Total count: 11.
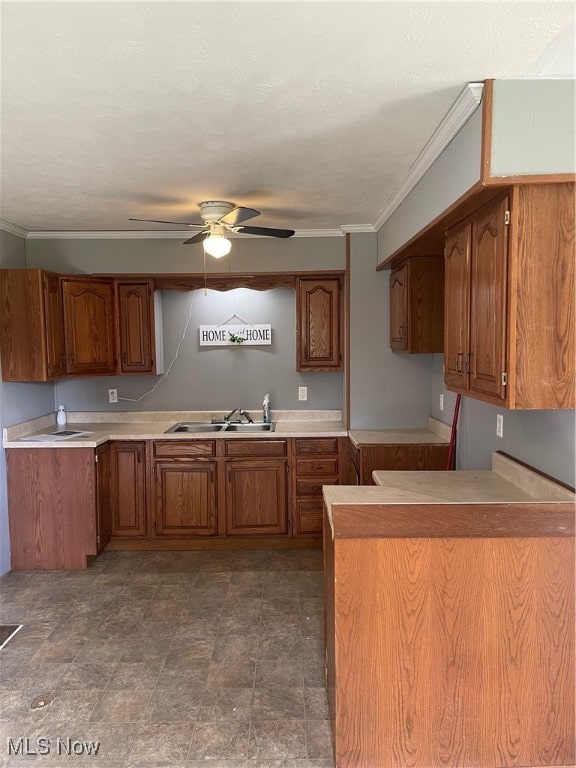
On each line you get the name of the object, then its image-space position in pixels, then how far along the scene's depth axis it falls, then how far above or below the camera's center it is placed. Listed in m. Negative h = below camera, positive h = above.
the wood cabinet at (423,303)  3.38 +0.37
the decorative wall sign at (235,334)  4.50 +0.24
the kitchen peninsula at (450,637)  1.83 -1.02
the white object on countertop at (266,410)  4.42 -0.44
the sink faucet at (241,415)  4.47 -0.49
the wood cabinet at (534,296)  1.76 +0.21
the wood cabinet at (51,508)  3.70 -1.06
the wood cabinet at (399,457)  3.46 -0.68
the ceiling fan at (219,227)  2.97 +0.82
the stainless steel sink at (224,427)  4.36 -0.58
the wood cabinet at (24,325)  3.67 +0.28
